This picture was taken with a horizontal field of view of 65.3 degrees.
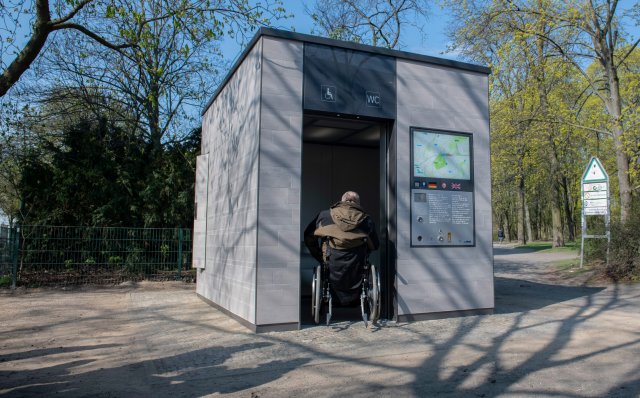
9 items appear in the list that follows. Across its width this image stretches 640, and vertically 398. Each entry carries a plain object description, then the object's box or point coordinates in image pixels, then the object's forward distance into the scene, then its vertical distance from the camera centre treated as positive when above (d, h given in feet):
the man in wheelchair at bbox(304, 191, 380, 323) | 20.43 -0.74
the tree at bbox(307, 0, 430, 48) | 74.33 +30.73
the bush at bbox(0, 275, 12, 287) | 39.88 -4.27
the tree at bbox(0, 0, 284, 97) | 23.58 +12.01
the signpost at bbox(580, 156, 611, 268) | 42.91 +3.18
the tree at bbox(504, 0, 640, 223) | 48.52 +19.48
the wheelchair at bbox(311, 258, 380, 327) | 20.44 -2.60
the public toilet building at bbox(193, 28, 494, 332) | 21.43 +2.74
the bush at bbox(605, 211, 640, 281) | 37.11 -1.72
